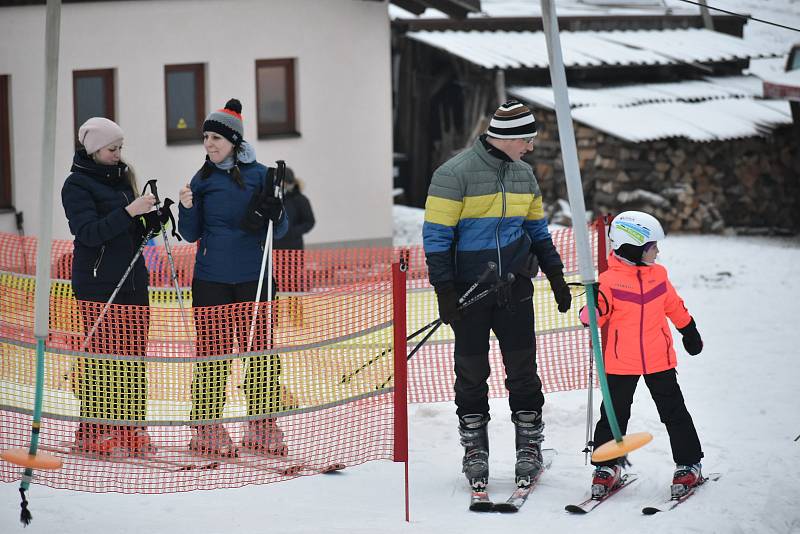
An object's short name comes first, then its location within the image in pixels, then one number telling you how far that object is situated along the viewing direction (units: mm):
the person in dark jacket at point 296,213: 19103
